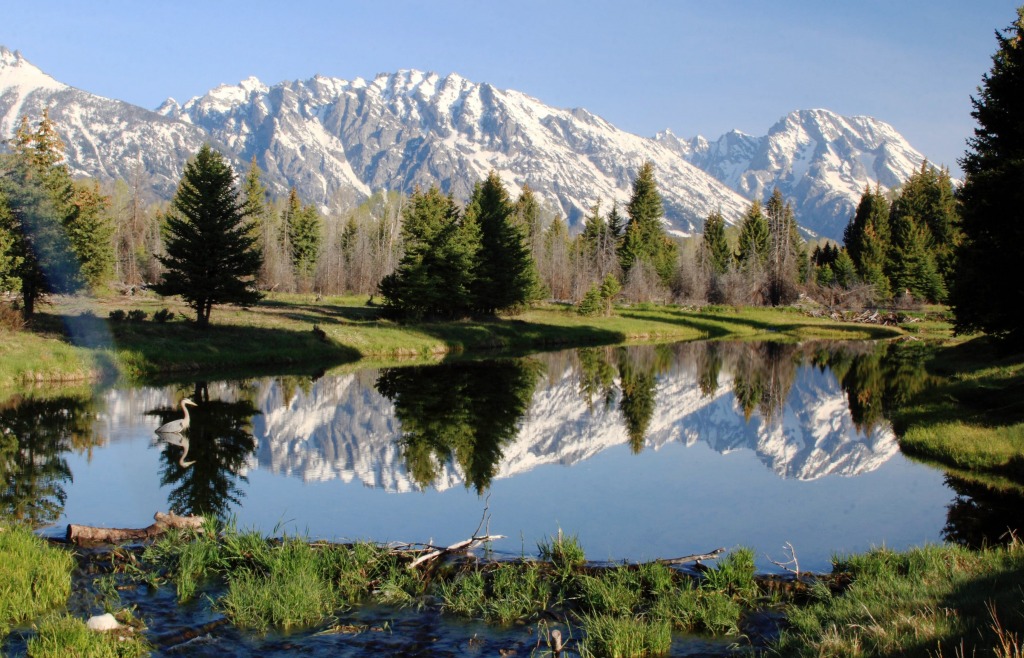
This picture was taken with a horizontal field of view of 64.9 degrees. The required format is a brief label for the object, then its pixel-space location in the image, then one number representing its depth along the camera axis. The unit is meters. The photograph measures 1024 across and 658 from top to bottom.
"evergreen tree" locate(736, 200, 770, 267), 100.31
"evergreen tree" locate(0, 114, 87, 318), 37.34
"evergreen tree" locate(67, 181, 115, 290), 46.90
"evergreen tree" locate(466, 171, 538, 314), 60.03
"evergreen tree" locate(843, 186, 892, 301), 86.81
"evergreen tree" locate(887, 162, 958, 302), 82.31
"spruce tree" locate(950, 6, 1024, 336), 22.14
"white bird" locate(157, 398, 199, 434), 21.29
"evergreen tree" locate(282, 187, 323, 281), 96.75
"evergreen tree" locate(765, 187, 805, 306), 91.69
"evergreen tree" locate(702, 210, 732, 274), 102.88
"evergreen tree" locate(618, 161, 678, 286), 96.19
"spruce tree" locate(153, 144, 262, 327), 40.78
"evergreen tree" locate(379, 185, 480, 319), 53.00
